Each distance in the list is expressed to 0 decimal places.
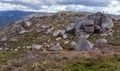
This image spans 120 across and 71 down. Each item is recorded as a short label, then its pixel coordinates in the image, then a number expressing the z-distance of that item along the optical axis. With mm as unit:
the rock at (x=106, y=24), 52080
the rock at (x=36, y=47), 36918
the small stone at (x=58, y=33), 54817
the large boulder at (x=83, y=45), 26549
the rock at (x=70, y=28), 54408
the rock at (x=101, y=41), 36477
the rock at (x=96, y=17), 53098
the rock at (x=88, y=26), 51345
